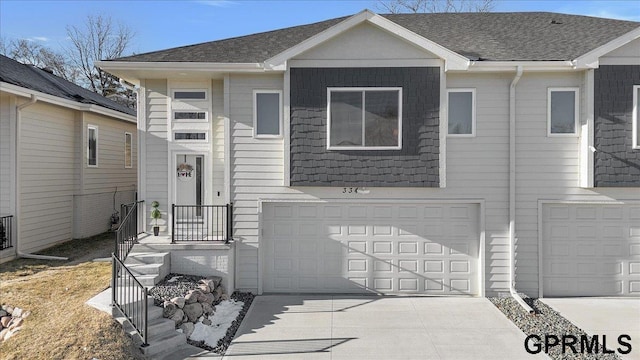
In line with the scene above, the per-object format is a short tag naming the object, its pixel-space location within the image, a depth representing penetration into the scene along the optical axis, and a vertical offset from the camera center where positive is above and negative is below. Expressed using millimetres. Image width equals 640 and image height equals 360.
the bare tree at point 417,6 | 18972 +7952
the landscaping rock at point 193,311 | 6938 -2300
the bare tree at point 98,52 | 26125 +7896
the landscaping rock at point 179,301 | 6859 -2091
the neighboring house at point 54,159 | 9922 +451
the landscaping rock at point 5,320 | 6566 -2329
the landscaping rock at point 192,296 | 7118 -2108
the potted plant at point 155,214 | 9055 -843
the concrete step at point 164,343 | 5891 -2466
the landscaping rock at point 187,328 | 6598 -2456
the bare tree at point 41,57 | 25906 +7480
